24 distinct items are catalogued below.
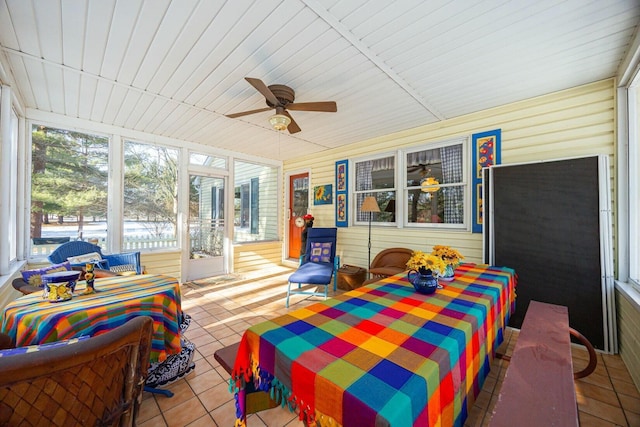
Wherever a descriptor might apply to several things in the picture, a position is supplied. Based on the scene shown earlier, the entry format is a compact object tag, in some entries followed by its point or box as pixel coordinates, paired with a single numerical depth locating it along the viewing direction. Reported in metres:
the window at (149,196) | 4.24
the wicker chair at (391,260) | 3.85
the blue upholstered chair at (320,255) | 4.04
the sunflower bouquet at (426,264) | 1.75
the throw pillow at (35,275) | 2.03
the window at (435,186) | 3.63
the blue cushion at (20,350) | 0.90
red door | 5.94
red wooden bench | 0.88
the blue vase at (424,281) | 1.70
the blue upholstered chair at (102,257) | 2.98
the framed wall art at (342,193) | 4.97
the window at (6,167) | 2.41
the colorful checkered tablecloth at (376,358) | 0.78
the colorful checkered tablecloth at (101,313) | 1.36
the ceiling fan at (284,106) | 2.56
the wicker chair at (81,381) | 0.67
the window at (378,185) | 4.36
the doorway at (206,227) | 4.94
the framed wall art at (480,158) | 3.26
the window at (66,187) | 3.49
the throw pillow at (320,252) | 4.49
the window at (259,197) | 6.20
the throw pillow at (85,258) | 2.65
